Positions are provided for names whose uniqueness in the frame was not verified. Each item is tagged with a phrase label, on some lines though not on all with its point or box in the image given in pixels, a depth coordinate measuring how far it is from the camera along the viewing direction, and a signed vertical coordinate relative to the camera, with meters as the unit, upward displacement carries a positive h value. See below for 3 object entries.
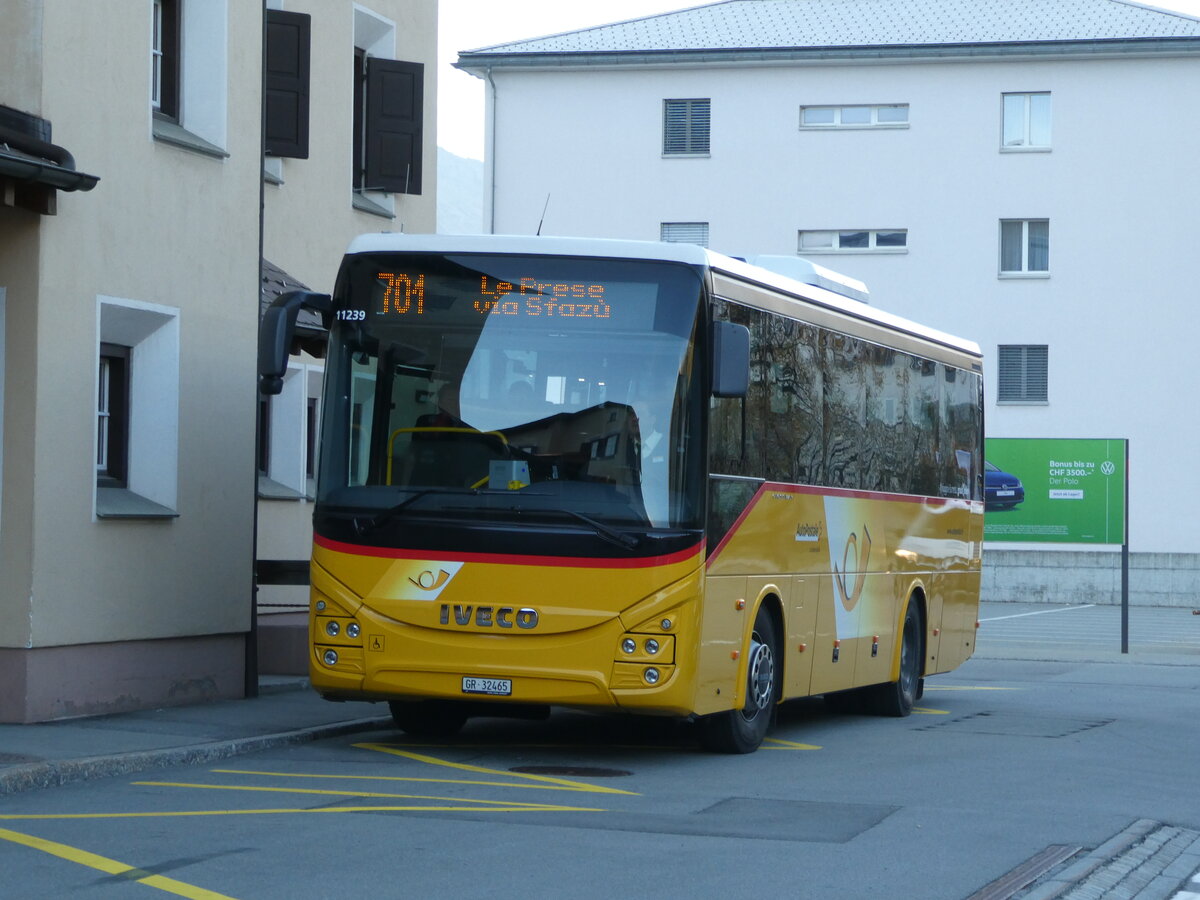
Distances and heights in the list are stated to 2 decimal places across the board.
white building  44.91 +7.17
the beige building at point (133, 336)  13.34 +0.97
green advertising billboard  31.72 -0.19
